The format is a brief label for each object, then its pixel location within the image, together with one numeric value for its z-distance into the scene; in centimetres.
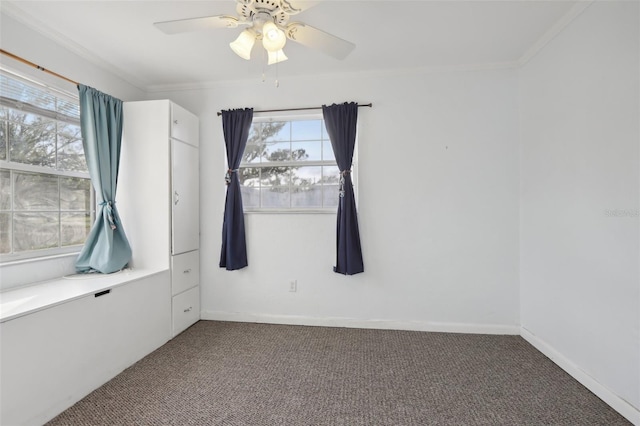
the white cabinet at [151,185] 274
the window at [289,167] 314
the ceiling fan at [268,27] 156
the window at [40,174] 211
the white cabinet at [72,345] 155
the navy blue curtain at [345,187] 288
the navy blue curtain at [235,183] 307
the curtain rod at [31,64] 199
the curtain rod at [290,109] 307
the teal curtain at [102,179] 248
